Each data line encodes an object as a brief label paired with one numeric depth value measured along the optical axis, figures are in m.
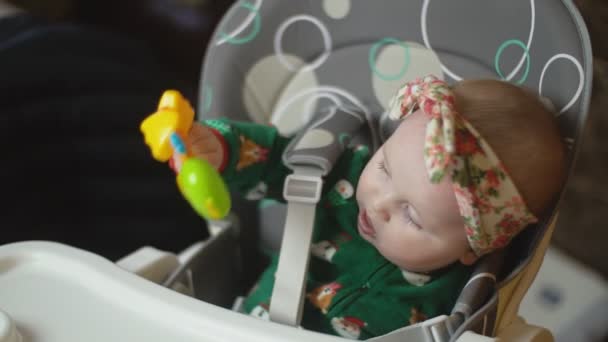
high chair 1.34
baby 1.33
